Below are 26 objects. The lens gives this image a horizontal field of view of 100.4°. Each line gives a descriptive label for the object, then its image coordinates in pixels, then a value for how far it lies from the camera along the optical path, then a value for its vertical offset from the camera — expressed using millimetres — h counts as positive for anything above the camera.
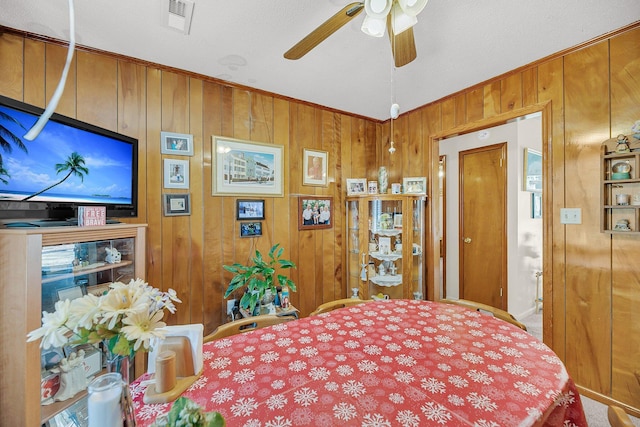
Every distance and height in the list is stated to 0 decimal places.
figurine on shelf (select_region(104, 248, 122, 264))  1590 -246
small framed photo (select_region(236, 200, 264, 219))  2449 +49
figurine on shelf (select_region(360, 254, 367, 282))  2887 -612
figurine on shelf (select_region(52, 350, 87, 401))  1315 -816
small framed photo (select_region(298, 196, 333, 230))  2809 +19
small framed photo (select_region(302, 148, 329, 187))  2848 +513
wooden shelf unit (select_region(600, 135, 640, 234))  1677 +144
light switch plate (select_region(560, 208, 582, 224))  1928 -30
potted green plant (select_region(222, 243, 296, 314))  2137 -548
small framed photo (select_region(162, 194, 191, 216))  2119 +87
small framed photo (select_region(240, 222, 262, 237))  2467 -138
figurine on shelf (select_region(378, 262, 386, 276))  2924 -622
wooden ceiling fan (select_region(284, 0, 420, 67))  1110 +851
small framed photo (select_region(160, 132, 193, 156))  2115 +578
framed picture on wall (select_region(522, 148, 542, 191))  3139 +499
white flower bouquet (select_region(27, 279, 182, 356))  581 -242
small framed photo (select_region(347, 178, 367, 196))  3143 +326
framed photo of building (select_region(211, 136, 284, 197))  2346 +432
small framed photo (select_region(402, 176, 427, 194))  2941 +319
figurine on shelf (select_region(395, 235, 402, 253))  2830 -338
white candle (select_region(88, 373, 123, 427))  602 -428
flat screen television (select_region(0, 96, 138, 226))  1228 +256
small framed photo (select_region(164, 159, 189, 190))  2127 +335
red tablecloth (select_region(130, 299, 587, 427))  776 -579
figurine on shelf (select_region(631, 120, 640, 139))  1624 +505
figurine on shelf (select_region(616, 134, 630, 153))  1693 +430
